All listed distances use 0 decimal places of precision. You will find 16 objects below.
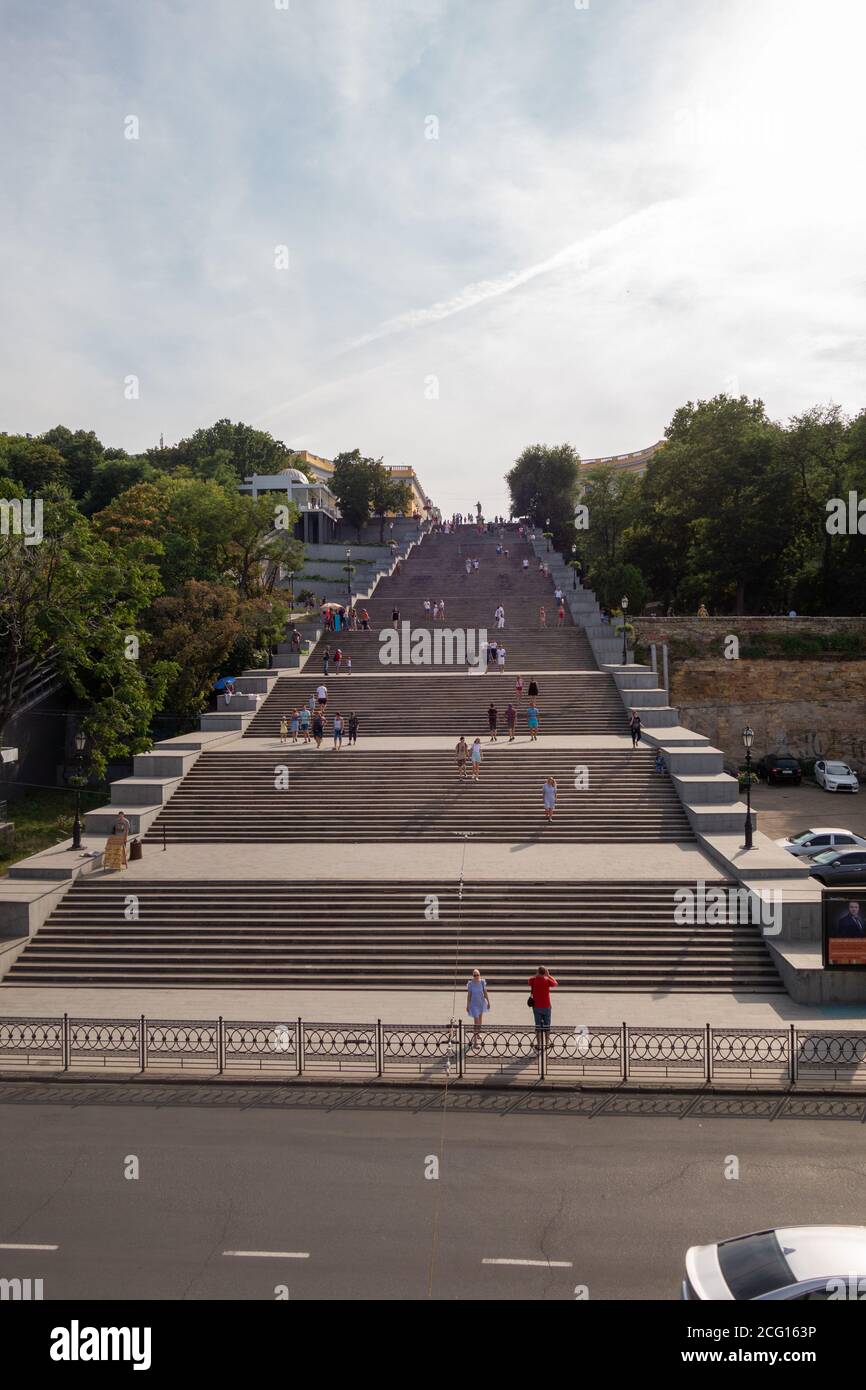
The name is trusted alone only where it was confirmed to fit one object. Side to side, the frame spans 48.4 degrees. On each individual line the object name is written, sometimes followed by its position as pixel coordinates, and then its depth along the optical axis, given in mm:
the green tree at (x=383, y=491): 76438
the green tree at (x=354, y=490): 75812
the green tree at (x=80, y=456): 71938
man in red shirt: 14625
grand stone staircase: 18188
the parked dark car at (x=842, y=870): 23703
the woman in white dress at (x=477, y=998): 14789
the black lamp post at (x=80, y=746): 22834
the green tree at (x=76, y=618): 25875
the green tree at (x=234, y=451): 85562
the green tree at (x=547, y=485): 86312
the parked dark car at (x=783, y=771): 38688
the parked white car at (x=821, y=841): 25375
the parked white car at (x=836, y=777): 37375
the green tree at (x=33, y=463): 66562
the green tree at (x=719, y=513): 49156
